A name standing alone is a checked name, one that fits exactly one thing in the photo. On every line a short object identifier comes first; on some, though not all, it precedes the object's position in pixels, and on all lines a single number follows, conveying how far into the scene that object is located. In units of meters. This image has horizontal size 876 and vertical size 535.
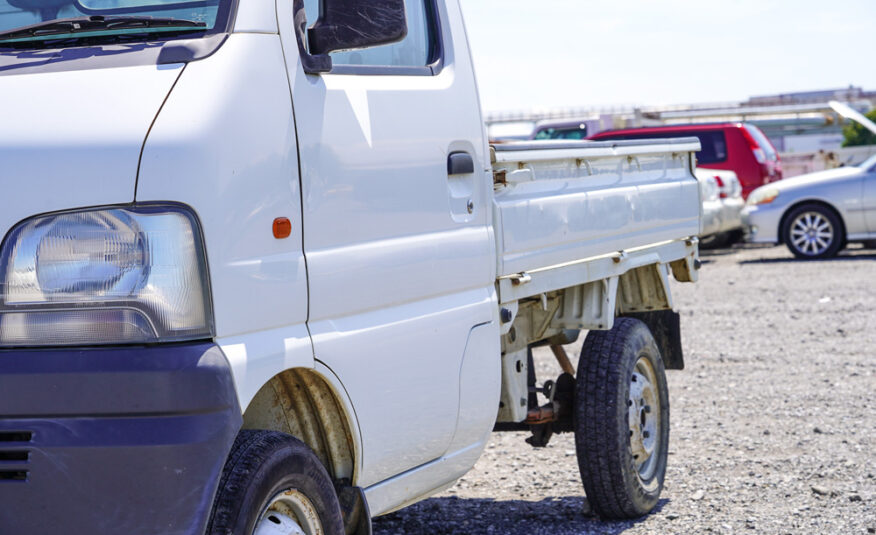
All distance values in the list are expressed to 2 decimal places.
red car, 18.50
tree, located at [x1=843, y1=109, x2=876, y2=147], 70.82
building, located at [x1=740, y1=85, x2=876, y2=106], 84.19
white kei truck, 2.48
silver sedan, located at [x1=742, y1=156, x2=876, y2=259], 16.38
